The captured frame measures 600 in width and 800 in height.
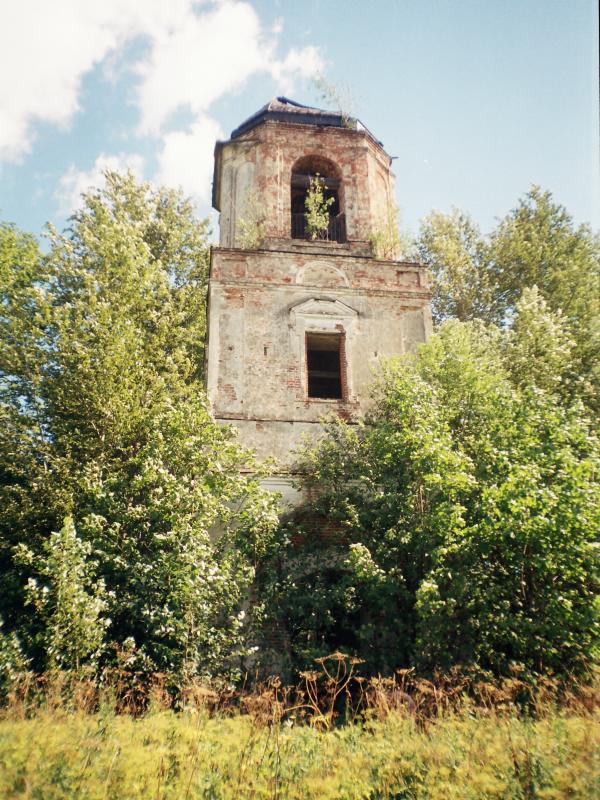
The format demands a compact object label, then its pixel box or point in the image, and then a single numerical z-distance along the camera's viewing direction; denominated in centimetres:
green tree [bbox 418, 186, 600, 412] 1559
